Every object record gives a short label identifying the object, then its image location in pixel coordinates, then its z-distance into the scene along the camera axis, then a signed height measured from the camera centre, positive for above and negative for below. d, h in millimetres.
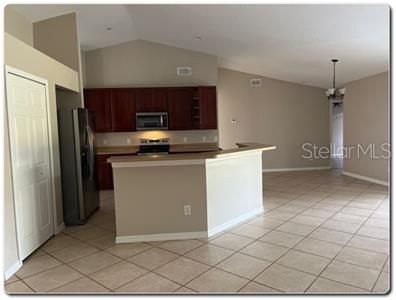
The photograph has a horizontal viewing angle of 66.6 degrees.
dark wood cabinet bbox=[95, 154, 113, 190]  6271 -933
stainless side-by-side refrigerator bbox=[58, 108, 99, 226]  4098 -410
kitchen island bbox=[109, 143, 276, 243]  3456 -775
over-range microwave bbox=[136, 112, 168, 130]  6387 +219
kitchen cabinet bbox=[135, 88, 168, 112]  6414 +649
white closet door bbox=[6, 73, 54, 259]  2947 -288
